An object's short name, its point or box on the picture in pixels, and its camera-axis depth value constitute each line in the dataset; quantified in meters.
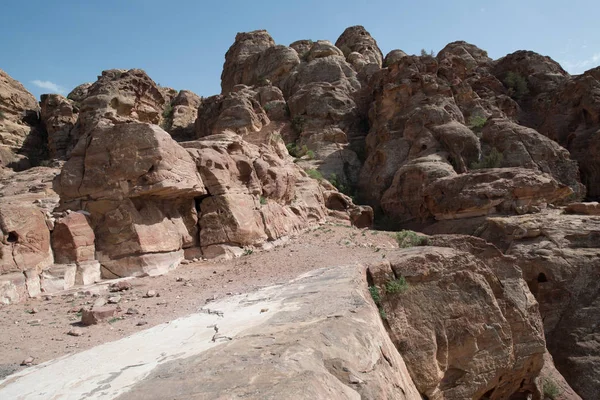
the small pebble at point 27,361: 4.26
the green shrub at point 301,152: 23.66
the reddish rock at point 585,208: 13.39
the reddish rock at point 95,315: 5.53
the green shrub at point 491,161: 18.66
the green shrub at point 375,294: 5.96
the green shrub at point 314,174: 19.29
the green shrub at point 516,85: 30.44
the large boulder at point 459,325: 6.00
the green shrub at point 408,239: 10.52
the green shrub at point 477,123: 22.43
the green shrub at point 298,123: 25.75
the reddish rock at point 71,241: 7.74
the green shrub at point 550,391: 7.83
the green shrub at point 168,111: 30.78
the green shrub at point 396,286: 6.15
